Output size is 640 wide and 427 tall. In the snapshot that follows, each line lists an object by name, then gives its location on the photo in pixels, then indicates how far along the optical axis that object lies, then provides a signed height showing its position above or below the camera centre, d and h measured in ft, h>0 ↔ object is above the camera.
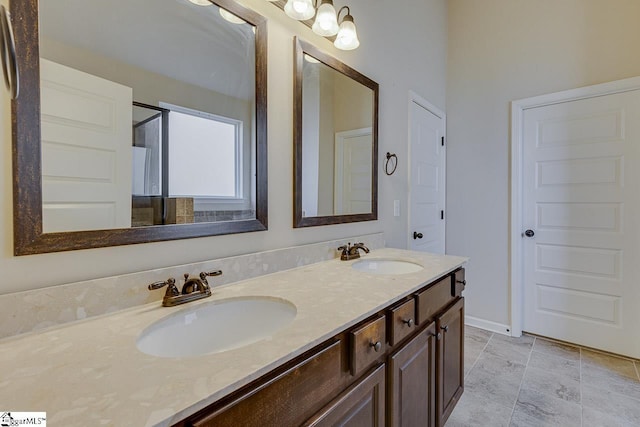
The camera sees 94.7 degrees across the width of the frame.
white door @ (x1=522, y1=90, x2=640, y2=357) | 7.10 -0.30
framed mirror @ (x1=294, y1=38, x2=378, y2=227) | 4.75 +1.28
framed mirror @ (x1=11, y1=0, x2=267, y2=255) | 2.48 +0.91
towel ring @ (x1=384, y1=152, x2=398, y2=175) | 6.85 +1.11
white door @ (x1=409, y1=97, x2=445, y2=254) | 7.89 +0.94
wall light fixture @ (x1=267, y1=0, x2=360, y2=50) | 4.26 +2.95
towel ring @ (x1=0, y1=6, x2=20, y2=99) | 1.46 +0.79
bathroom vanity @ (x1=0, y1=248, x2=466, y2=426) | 1.63 -1.02
